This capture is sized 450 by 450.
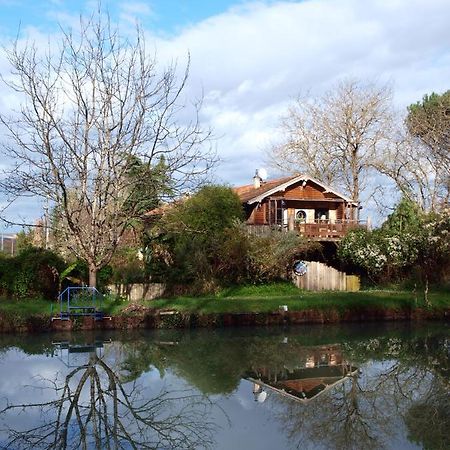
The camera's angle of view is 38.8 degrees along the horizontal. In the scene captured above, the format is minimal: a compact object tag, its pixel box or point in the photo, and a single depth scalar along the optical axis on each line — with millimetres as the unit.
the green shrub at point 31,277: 23391
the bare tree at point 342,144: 44688
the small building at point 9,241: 44512
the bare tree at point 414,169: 41656
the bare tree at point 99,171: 20250
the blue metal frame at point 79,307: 20672
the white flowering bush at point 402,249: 29938
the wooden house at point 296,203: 37719
